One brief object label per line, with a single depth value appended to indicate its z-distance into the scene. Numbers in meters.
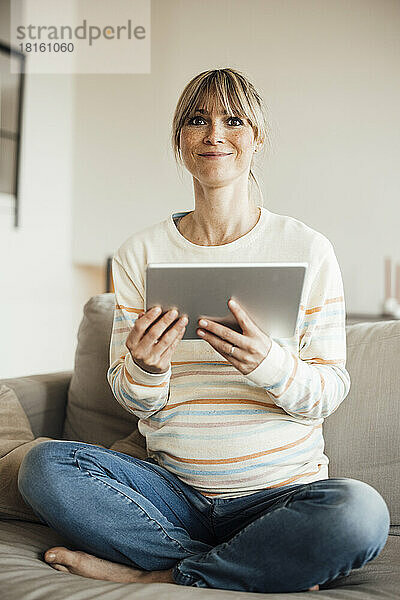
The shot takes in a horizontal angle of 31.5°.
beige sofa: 1.08
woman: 1.10
